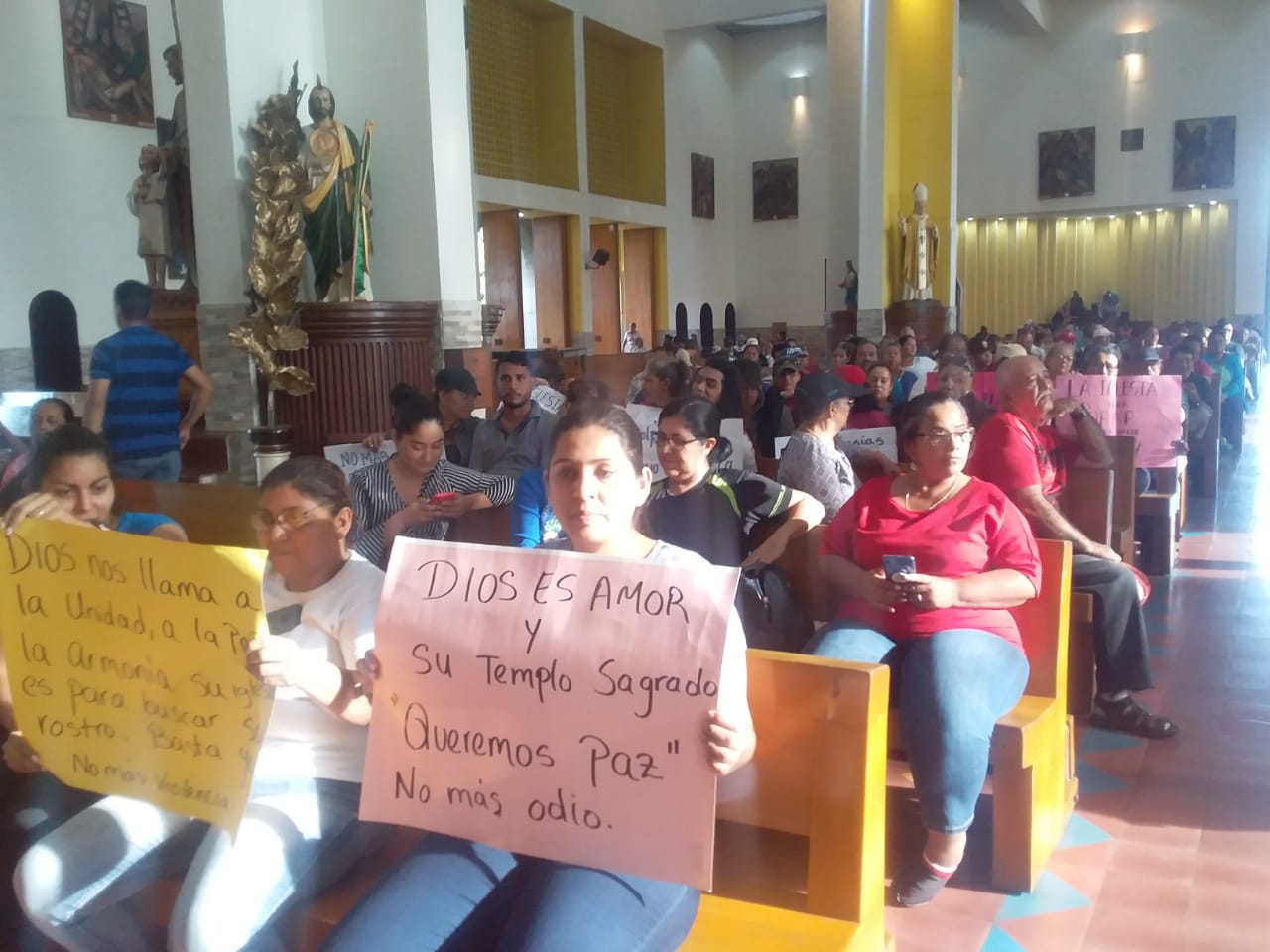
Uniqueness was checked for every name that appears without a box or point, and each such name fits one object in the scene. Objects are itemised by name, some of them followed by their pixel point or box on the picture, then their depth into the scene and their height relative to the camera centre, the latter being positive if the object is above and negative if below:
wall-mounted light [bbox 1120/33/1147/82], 19.89 +4.99
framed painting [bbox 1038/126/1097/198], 20.44 +3.10
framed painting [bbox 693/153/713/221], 21.41 +2.97
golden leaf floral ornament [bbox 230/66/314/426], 6.57 +0.62
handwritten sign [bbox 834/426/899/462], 5.07 -0.53
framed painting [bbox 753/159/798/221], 22.31 +2.98
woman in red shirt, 2.58 -0.73
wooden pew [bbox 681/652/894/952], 1.79 -0.84
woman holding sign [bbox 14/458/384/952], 1.80 -0.85
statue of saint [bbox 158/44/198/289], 7.50 +1.12
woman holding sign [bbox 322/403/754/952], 1.57 -0.87
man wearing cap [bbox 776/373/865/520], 3.96 -0.43
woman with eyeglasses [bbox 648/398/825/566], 3.17 -0.50
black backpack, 3.14 -0.82
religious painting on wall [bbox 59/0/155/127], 12.55 +3.45
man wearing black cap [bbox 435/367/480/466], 4.86 -0.28
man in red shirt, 3.71 -0.80
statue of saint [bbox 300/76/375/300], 6.77 +0.89
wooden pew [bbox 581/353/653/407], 14.67 -0.43
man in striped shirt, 5.10 -0.20
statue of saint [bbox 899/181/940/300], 14.06 +1.06
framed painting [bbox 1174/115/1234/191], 19.52 +3.05
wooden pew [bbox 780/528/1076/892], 2.67 -1.07
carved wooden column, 6.82 -0.16
